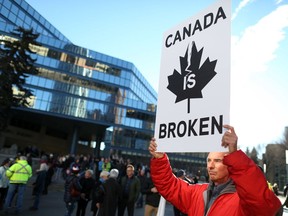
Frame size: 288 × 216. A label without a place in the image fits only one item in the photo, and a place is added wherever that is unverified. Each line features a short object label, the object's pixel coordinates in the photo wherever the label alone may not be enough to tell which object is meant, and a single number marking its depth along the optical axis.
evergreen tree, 24.03
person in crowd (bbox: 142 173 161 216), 8.66
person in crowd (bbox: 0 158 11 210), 9.77
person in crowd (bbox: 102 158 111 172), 18.16
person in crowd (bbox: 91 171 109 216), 7.45
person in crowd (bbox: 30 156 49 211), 10.75
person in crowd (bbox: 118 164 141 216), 9.31
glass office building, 41.72
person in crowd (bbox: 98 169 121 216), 7.35
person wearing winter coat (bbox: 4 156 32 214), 9.51
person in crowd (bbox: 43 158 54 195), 15.07
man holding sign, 1.73
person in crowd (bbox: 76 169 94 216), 8.77
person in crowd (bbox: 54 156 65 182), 20.38
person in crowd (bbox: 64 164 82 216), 8.70
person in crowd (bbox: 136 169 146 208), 9.96
